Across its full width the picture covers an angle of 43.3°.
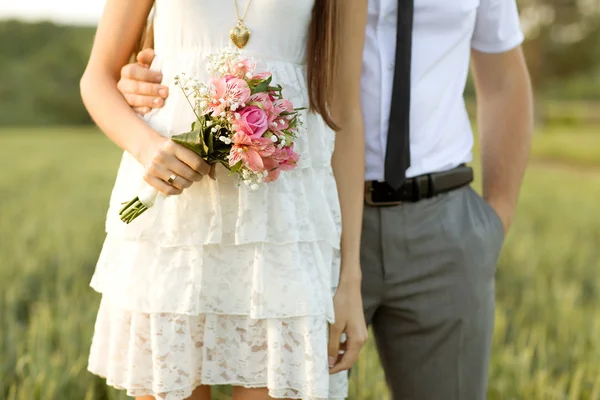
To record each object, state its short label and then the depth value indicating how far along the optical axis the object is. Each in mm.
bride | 1797
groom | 2170
